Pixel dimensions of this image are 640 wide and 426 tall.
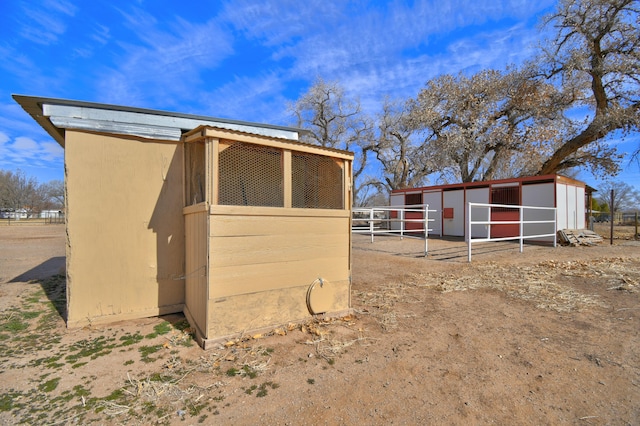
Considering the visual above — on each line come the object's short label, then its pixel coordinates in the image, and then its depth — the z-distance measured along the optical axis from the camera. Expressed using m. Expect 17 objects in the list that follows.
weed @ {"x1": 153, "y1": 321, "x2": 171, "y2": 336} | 3.38
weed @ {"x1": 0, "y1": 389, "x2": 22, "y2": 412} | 2.07
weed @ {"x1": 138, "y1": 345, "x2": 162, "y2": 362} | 2.75
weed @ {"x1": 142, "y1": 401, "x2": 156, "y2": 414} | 2.04
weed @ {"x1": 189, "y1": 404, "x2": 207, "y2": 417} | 2.02
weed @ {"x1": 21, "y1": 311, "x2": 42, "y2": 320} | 3.88
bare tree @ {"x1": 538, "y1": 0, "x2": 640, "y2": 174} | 12.83
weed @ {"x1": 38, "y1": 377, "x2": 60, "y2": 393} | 2.28
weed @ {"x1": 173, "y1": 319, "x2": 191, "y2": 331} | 3.49
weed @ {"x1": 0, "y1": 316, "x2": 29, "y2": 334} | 3.46
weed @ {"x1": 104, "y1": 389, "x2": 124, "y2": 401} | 2.17
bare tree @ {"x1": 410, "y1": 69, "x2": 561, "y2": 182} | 15.70
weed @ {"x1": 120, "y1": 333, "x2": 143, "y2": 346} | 3.10
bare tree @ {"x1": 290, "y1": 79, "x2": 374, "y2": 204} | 27.66
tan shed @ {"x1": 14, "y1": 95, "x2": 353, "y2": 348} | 3.08
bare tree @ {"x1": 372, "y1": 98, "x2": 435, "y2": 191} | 25.28
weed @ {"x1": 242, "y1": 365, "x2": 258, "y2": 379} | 2.47
